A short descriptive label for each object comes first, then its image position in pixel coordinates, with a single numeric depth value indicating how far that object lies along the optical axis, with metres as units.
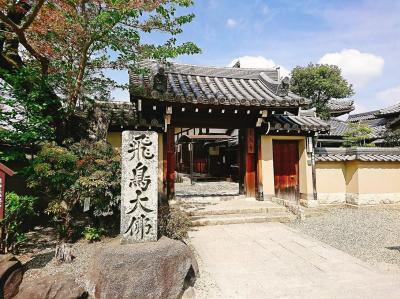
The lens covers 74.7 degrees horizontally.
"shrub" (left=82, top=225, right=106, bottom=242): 6.12
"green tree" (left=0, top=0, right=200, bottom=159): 6.17
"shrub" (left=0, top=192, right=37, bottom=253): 5.27
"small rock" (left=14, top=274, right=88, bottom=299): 3.99
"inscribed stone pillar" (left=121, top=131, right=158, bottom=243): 4.64
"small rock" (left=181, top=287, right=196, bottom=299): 4.23
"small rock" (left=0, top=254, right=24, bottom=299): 4.08
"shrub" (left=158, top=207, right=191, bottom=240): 5.86
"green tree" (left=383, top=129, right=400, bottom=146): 17.04
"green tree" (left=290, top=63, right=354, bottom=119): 33.44
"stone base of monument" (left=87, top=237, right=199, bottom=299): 3.96
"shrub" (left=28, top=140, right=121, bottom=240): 5.53
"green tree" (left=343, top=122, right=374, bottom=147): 18.66
